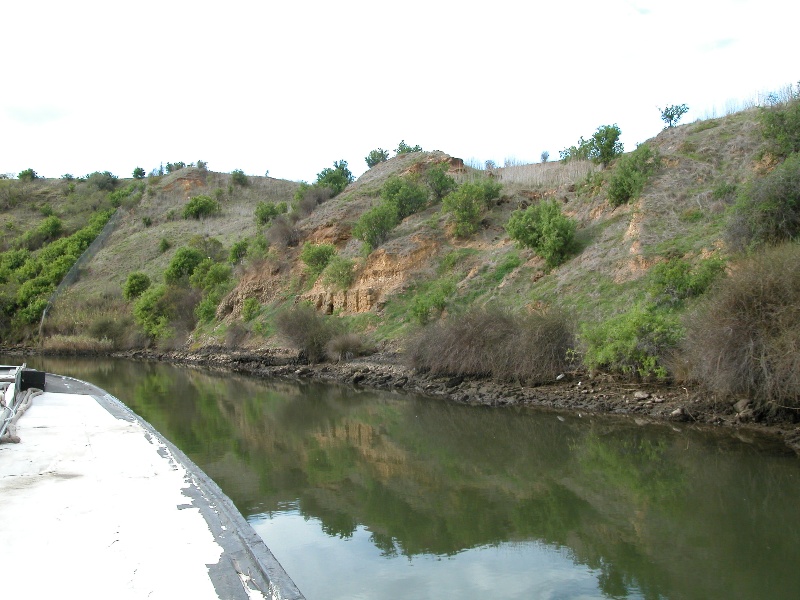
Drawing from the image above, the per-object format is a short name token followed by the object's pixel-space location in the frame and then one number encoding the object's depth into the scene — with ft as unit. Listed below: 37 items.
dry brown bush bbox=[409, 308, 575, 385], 74.79
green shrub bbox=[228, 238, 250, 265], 186.60
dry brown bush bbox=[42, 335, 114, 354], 183.52
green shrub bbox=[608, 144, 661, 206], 98.58
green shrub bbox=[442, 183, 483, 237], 129.49
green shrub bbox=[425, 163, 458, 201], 148.15
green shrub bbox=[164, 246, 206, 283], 192.03
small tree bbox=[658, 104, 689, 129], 117.91
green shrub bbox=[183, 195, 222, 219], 263.70
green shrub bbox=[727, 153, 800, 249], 65.57
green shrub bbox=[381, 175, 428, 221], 146.00
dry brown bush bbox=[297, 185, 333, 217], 179.63
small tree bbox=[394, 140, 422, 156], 197.31
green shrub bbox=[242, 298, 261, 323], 148.25
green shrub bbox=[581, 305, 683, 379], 63.52
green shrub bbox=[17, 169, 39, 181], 360.89
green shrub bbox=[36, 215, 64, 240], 278.28
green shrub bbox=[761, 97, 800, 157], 83.46
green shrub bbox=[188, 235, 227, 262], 205.36
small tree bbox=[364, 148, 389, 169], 217.97
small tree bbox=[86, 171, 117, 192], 342.81
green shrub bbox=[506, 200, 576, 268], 99.14
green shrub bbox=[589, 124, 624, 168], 119.03
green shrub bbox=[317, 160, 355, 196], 192.89
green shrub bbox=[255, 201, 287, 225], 202.28
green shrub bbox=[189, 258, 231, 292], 176.45
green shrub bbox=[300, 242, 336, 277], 144.87
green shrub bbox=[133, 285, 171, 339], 176.04
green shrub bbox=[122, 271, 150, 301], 204.54
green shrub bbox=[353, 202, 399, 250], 136.56
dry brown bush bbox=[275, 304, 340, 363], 115.14
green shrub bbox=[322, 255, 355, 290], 131.34
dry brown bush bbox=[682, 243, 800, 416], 47.34
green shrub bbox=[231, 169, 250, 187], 300.61
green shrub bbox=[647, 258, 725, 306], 69.00
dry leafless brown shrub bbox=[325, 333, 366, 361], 110.11
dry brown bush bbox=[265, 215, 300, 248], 164.14
